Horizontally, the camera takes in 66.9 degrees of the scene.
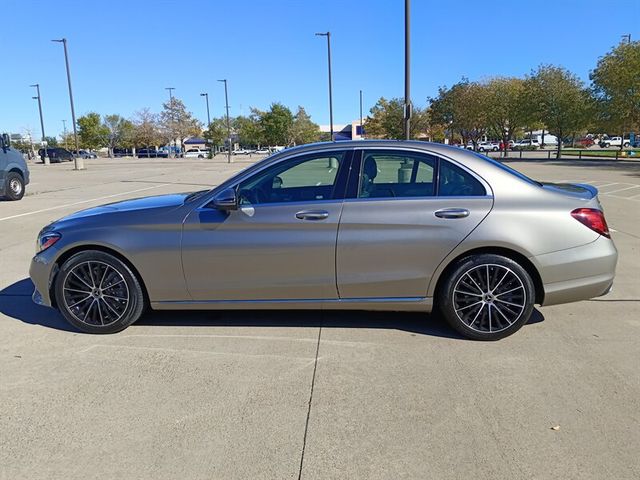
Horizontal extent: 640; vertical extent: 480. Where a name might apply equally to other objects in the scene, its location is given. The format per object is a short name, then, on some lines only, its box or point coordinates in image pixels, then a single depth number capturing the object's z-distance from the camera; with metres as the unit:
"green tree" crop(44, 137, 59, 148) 112.64
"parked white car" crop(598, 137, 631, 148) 66.43
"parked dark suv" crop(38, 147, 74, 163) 54.94
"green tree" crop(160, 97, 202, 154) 78.88
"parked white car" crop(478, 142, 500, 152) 67.62
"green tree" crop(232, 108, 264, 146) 76.44
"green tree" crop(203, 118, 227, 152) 88.06
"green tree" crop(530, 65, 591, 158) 38.41
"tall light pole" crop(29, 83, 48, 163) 52.76
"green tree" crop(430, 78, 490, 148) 44.78
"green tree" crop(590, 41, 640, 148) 30.84
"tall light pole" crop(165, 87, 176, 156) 77.78
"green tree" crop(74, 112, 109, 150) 81.31
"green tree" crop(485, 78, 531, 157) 41.65
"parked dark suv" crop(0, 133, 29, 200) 13.88
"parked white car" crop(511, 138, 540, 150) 74.50
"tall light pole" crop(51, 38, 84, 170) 34.07
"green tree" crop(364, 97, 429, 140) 47.12
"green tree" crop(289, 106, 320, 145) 68.38
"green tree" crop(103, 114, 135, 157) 87.31
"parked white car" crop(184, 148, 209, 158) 70.56
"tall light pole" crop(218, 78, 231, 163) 51.26
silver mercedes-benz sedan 3.85
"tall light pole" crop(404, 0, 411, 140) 15.14
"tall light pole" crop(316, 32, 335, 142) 28.33
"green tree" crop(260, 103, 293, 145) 64.44
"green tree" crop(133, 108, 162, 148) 81.75
